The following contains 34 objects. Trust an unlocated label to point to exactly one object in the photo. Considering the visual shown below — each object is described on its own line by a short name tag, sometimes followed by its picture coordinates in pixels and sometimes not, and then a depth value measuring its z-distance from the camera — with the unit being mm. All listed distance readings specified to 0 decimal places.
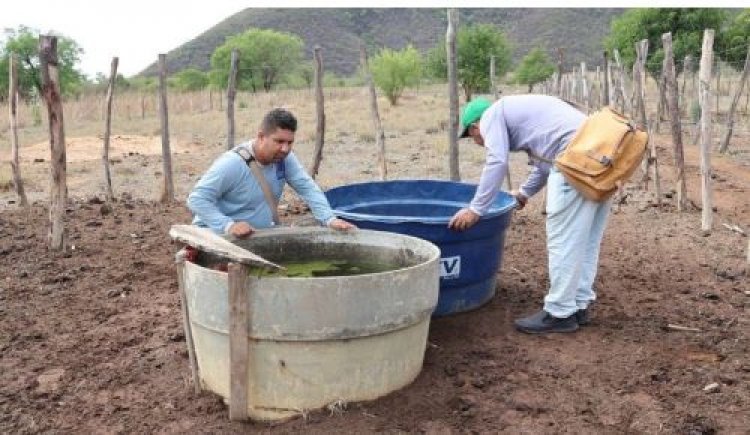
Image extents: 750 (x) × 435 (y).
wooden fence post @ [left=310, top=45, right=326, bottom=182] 8797
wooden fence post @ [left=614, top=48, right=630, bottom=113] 10055
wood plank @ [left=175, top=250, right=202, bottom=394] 3348
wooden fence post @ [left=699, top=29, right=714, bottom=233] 6609
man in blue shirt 3639
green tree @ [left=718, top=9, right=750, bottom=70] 24516
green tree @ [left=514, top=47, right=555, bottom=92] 41219
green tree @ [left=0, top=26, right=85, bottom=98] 40194
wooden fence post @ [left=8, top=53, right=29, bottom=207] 8555
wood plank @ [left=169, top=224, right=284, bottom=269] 3016
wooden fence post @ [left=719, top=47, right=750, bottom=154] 11545
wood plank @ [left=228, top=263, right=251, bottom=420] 2977
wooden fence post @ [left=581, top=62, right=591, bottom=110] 11988
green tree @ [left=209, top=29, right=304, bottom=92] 52875
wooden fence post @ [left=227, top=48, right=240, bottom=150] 8250
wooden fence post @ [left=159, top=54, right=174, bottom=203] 8672
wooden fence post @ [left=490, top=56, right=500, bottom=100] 9055
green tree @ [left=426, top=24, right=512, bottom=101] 35719
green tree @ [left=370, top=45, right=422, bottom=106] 33094
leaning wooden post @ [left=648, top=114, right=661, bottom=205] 7965
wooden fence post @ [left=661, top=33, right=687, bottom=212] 7340
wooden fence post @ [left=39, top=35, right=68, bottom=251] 6211
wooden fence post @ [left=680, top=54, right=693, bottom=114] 14094
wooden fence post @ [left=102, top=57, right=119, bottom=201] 8773
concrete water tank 3004
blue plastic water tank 4156
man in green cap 4012
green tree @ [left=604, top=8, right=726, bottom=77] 26188
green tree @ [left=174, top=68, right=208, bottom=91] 53531
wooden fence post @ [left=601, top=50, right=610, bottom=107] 10253
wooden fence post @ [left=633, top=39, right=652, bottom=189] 8412
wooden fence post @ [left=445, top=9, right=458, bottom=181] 7121
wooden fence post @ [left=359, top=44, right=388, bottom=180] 8734
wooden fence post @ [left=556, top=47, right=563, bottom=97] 12833
